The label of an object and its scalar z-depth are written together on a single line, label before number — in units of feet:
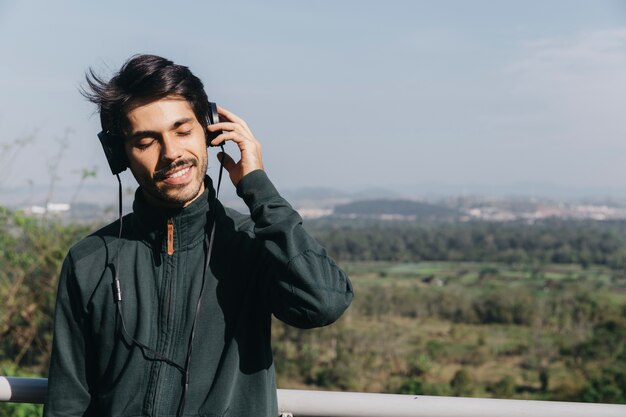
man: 4.88
